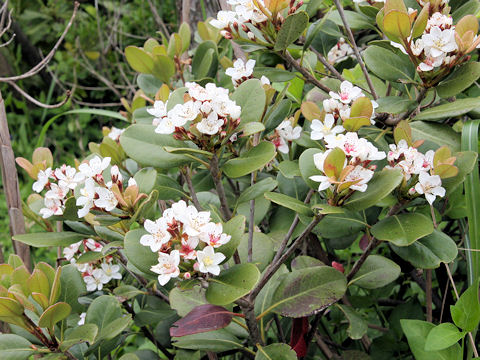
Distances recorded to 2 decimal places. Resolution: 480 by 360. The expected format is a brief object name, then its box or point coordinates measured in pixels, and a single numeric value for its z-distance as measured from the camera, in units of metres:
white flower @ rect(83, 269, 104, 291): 1.12
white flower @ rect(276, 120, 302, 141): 1.02
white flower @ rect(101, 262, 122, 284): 1.13
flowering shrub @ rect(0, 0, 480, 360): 0.80
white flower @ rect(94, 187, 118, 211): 0.82
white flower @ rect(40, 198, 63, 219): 0.94
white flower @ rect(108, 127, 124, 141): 1.36
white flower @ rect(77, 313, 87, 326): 1.07
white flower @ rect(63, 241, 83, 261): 1.16
